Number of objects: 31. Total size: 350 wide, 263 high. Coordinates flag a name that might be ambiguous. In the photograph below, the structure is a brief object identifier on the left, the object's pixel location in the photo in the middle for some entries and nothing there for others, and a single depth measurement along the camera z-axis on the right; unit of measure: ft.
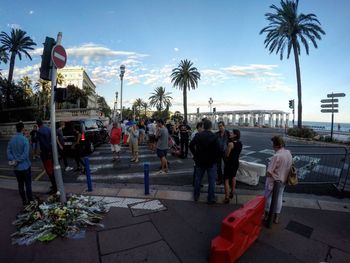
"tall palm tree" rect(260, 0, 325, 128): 96.12
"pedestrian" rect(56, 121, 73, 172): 28.85
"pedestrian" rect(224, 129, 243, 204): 19.83
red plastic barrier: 11.50
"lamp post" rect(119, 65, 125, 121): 76.27
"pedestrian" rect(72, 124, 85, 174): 30.01
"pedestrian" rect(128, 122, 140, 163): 36.14
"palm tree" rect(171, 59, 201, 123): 152.56
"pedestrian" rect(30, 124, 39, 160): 40.20
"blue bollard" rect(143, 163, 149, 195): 21.06
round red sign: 18.46
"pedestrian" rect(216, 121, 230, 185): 24.13
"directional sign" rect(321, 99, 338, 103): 70.07
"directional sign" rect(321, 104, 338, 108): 70.33
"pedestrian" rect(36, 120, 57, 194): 22.36
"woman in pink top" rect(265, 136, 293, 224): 16.17
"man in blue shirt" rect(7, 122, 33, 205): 18.47
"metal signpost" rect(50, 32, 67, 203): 18.51
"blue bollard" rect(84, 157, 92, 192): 22.49
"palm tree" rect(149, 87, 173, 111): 260.72
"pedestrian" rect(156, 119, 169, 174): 28.69
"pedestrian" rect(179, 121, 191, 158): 38.83
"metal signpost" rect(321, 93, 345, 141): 69.01
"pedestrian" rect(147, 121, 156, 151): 48.80
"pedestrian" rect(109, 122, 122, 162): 36.94
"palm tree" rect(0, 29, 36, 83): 125.85
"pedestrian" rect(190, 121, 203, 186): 26.78
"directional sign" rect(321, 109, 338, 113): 70.03
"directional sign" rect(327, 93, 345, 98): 67.26
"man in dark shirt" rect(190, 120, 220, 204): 19.31
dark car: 40.04
